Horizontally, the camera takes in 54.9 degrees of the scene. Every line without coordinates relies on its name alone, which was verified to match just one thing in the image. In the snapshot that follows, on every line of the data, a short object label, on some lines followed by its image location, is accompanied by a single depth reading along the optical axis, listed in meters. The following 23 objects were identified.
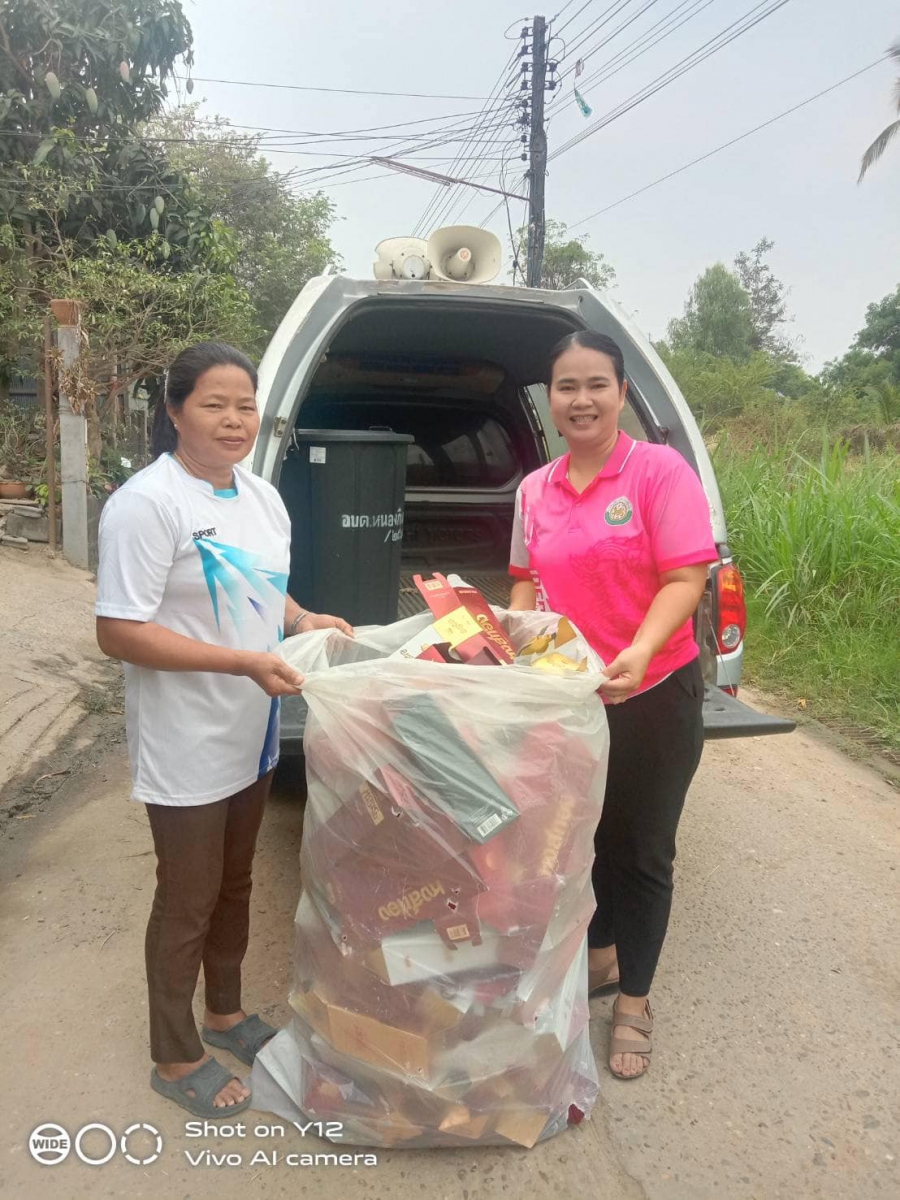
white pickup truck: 2.73
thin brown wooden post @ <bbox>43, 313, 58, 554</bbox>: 6.67
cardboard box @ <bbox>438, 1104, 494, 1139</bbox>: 1.70
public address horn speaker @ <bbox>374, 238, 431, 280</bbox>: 3.20
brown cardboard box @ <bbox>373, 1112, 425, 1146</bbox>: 1.72
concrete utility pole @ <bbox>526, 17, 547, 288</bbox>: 15.33
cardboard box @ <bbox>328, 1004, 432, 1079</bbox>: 1.65
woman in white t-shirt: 1.56
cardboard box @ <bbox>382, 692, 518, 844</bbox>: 1.54
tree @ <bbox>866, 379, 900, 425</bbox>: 16.50
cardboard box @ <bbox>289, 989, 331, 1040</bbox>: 1.76
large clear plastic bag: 1.60
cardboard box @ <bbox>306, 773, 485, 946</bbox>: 1.60
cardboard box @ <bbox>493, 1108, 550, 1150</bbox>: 1.74
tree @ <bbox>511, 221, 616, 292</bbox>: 30.33
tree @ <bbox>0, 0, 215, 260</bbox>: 7.77
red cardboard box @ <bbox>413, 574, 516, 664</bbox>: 1.77
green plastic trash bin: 3.57
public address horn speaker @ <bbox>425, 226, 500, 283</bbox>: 3.34
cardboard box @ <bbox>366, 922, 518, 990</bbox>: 1.63
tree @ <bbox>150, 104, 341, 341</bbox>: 21.16
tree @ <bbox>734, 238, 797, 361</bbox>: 37.34
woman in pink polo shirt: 1.82
